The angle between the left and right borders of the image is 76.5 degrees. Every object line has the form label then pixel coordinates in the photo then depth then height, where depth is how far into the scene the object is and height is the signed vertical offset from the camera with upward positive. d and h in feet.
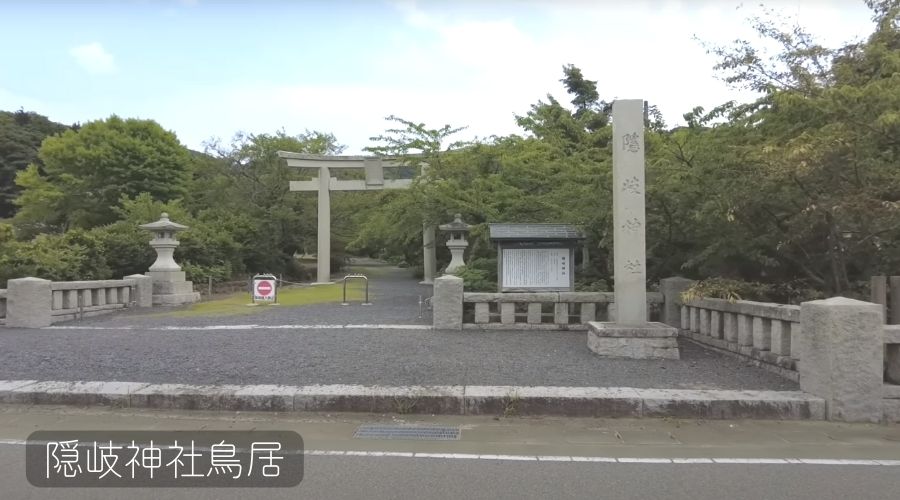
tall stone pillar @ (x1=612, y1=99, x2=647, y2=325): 27.14 +2.01
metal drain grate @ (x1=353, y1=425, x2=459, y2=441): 17.07 -5.52
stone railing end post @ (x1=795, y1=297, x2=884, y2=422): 18.12 -3.45
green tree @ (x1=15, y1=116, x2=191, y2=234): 108.99 +15.66
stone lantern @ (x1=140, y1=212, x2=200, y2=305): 50.75 -1.82
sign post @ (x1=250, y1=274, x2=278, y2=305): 50.93 -3.38
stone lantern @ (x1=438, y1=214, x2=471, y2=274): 53.36 +1.04
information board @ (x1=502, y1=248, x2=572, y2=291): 34.30 -1.03
